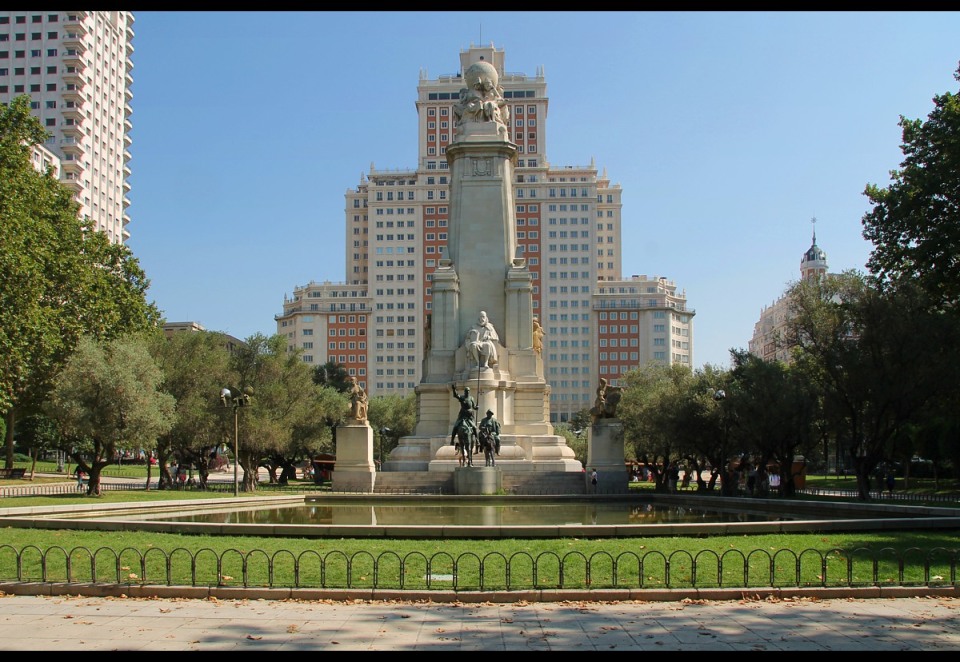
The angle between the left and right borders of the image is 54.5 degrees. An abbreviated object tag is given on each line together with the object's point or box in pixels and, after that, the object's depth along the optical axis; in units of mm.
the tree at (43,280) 36781
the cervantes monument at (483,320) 42875
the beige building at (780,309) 171500
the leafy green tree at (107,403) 36500
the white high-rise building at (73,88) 92250
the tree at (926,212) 32688
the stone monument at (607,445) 39906
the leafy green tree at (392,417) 78250
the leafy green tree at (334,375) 100062
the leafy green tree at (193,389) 46000
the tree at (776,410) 38875
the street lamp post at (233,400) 35281
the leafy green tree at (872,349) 34594
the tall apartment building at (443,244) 139500
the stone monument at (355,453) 39562
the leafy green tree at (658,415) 46656
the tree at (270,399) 48500
